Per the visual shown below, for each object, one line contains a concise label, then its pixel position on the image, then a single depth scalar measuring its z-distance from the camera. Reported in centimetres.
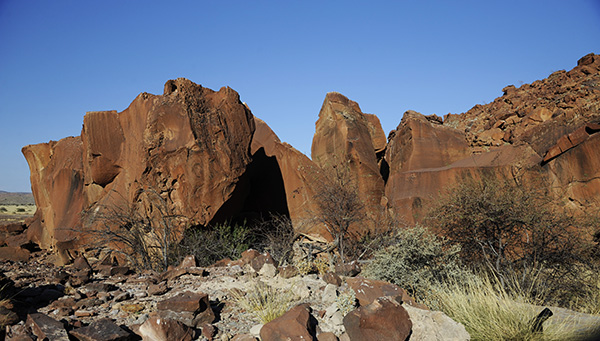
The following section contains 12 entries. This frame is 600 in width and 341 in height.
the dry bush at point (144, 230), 940
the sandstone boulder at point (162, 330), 436
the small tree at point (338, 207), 1193
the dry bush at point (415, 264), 695
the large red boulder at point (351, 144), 1409
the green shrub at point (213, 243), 1024
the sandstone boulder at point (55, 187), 1366
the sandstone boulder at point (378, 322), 455
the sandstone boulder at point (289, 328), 438
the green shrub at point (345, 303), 507
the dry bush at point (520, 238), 734
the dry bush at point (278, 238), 1098
